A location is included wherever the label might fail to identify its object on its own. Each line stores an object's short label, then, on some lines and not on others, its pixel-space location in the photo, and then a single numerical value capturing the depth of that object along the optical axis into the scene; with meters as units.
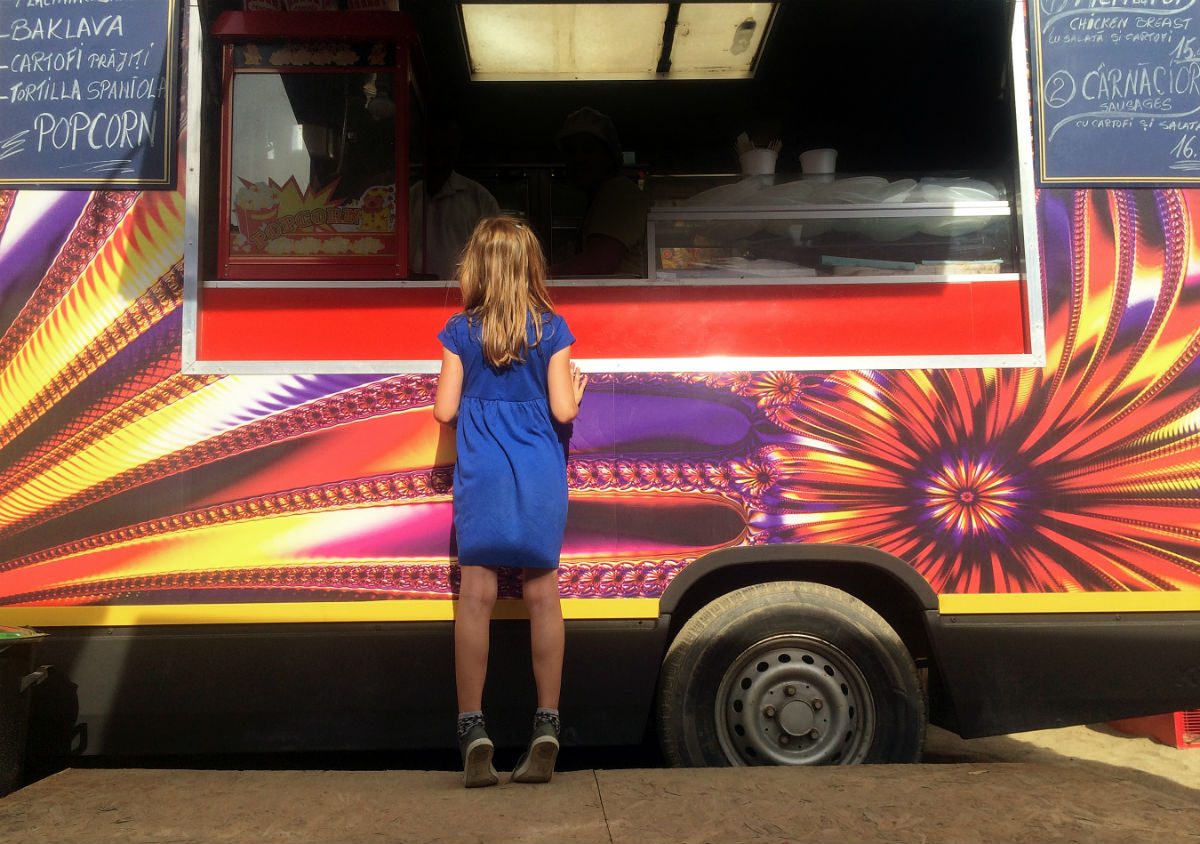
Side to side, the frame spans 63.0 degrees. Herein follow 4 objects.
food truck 3.32
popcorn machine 3.46
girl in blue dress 3.10
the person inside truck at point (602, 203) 3.76
